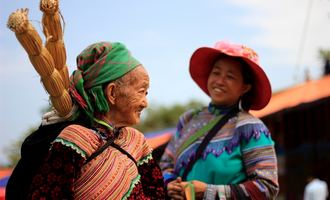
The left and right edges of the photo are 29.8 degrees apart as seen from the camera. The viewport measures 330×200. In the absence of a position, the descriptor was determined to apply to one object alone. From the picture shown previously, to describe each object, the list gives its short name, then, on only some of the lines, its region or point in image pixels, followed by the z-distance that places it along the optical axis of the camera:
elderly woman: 2.35
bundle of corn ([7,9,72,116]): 2.22
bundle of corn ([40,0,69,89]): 2.40
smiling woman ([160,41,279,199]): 3.34
